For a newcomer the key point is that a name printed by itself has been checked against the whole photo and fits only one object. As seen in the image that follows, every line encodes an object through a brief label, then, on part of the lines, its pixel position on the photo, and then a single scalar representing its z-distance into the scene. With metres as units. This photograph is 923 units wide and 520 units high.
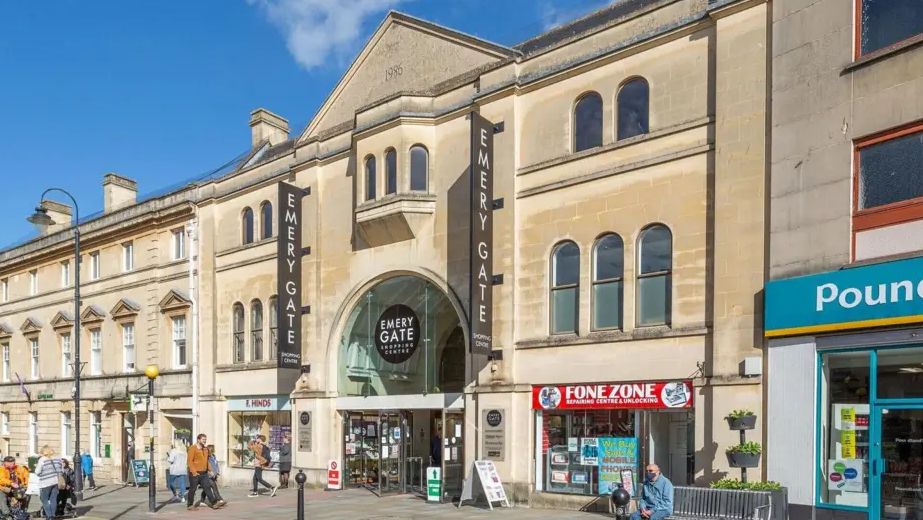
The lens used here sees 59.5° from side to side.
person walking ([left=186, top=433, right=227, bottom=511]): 18.39
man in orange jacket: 16.30
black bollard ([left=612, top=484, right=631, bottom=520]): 9.42
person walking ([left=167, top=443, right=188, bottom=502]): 20.58
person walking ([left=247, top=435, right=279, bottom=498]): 21.89
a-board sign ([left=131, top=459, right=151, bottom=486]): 26.34
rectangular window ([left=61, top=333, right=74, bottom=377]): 34.02
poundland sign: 11.71
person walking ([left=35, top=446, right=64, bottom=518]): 17.13
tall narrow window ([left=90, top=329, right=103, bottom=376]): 32.16
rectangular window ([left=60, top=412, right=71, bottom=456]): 33.94
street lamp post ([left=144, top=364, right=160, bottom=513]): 18.52
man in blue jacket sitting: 11.34
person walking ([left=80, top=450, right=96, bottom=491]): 27.31
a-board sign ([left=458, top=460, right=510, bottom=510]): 17.05
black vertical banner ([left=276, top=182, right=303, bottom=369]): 22.64
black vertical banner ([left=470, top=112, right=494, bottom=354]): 17.88
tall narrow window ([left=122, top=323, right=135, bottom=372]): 30.52
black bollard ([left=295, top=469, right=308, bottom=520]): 13.15
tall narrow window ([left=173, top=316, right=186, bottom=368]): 28.28
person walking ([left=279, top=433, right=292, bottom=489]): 22.59
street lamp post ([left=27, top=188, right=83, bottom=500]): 21.81
